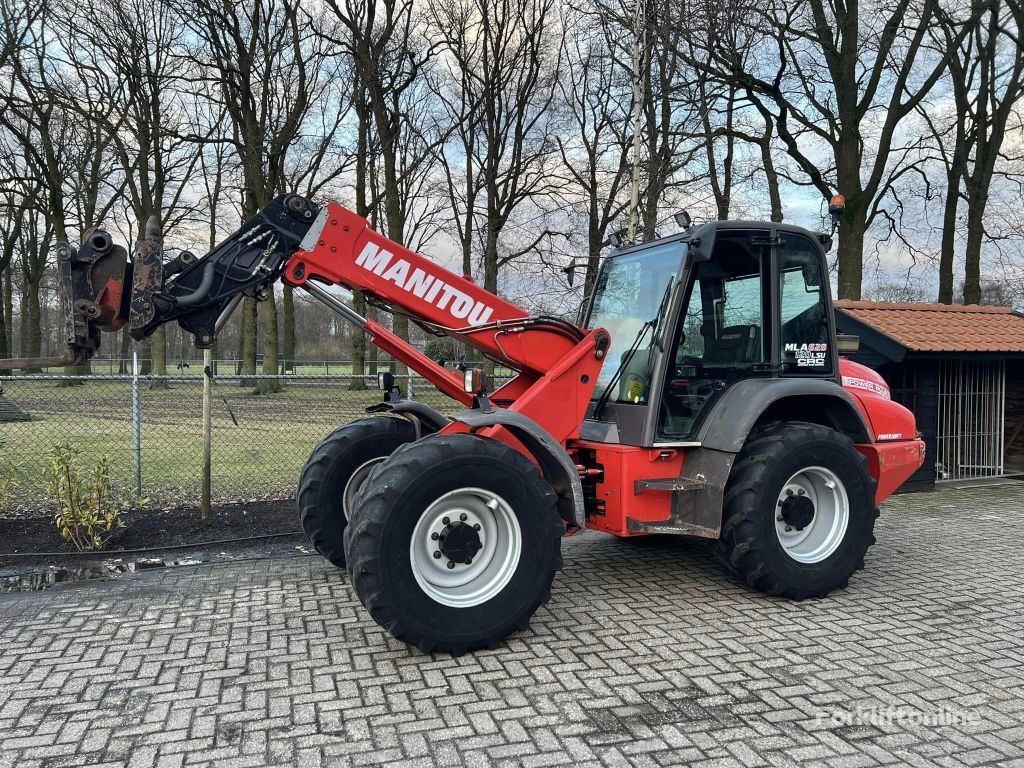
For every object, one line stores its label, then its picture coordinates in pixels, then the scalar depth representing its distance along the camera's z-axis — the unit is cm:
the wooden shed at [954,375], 891
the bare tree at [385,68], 1850
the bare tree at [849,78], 1602
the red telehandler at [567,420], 400
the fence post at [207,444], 673
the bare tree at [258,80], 1798
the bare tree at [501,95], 2080
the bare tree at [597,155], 2020
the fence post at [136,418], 737
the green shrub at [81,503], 595
